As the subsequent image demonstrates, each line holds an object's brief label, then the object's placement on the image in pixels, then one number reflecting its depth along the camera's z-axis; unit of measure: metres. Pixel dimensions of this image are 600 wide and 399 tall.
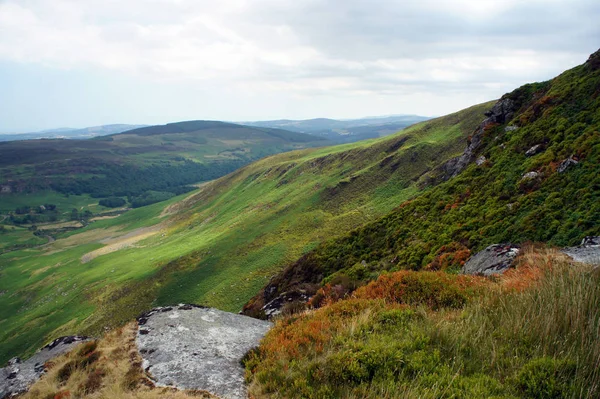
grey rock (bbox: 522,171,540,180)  25.84
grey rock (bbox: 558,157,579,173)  23.31
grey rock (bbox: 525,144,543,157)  29.44
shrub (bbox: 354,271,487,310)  10.80
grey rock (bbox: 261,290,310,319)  20.73
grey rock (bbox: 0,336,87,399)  11.69
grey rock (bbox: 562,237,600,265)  13.25
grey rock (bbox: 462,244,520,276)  15.86
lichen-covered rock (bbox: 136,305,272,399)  9.02
